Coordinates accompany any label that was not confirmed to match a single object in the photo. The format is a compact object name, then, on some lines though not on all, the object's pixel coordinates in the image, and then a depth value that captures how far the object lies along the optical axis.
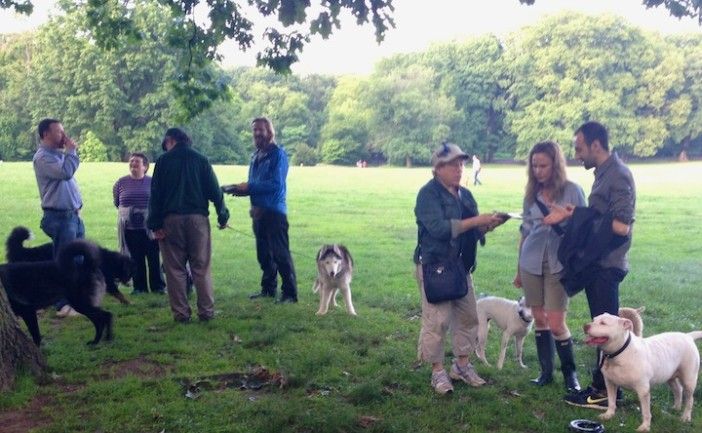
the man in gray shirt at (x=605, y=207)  4.75
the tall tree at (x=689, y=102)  60.47
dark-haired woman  8.95
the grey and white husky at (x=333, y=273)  8.04
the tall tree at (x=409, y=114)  62.72
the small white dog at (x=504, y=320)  6.04
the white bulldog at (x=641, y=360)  4.56
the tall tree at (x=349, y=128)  65.31
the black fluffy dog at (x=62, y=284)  6.50
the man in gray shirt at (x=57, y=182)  7.29
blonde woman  5.13
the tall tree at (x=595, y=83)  60.25
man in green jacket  7.30
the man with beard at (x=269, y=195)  8.13
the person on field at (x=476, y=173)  31.57
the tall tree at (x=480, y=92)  65.56
